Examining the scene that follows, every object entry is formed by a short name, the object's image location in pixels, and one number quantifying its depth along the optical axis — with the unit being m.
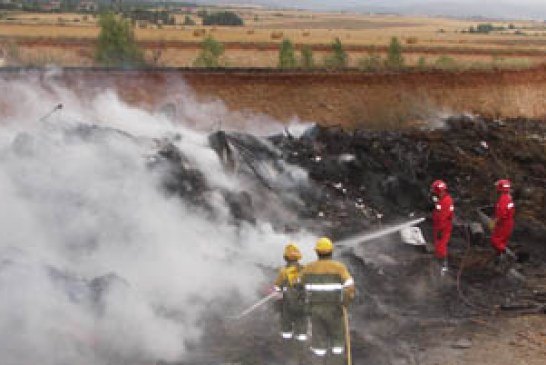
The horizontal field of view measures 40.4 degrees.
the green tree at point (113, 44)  24.44
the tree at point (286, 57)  26.83
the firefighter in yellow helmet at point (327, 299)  7.31
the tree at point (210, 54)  25.33
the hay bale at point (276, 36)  53.28
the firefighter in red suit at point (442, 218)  11.23
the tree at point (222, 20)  76.88
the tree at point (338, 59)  27.08
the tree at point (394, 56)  27.97
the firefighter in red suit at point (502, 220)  11.38
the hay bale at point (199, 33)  47.83
